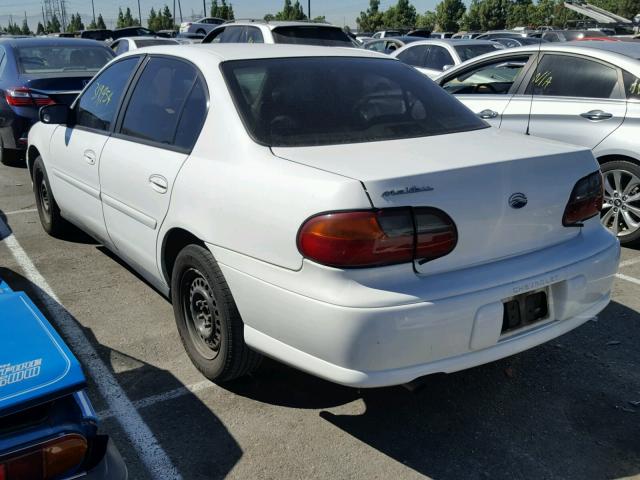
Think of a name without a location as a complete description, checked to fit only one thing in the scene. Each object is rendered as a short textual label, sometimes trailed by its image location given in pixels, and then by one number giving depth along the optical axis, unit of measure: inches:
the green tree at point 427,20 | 2514.3
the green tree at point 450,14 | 2340.1
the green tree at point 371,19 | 2498.8
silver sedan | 206.1
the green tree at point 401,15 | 2444.6
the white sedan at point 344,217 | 91.1
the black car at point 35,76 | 293.1
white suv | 379.6
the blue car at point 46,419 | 60.8
